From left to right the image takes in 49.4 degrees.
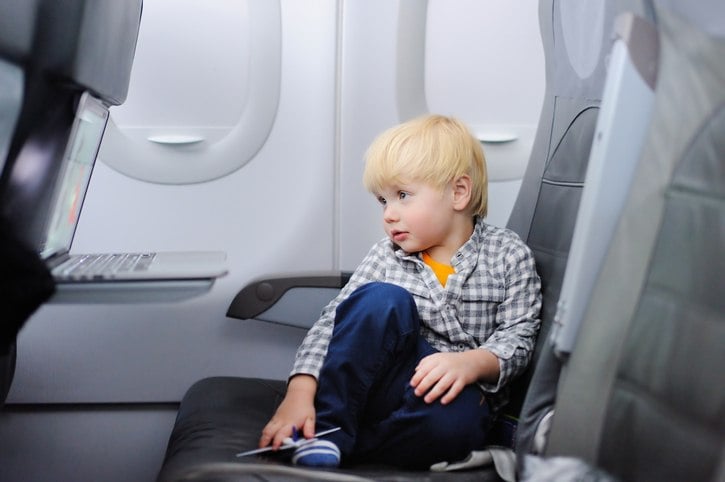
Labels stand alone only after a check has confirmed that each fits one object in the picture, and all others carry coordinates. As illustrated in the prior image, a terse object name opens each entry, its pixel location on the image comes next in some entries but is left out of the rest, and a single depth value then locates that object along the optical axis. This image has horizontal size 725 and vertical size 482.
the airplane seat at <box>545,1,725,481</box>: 0.85
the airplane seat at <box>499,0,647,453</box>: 1.24
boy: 1.25
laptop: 0.87
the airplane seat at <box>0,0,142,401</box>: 0.72
